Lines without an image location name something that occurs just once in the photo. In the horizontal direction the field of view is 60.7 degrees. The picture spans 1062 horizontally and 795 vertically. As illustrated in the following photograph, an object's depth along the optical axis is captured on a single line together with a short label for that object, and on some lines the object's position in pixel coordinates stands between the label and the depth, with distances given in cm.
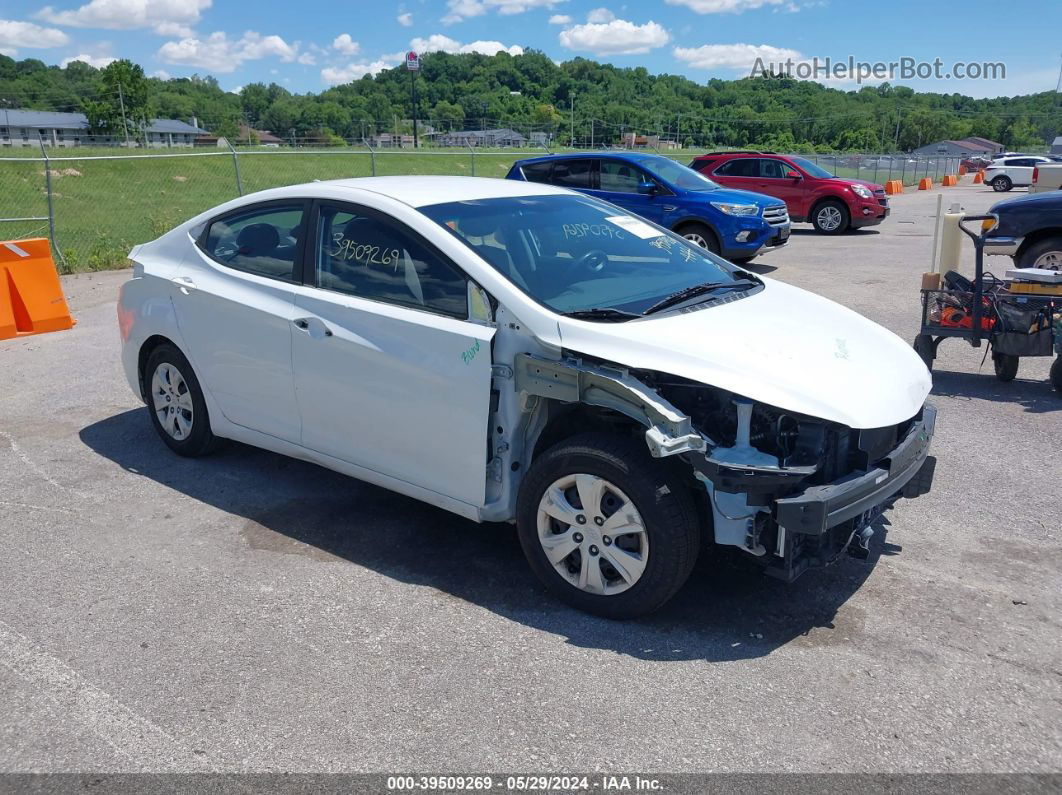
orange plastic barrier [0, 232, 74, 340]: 908
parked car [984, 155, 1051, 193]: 4016
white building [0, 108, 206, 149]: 9012
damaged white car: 346
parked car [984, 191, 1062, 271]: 979
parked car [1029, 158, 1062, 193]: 1819
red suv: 1908
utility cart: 664
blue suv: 1323
